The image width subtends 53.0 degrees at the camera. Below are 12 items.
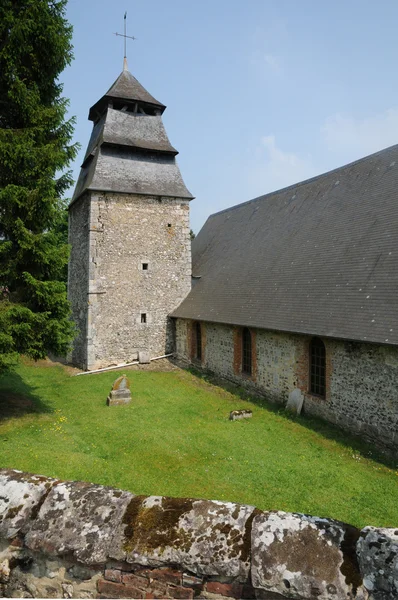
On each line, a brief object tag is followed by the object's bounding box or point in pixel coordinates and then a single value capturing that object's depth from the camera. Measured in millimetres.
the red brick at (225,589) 2383
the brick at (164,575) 2459
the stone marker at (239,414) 10672
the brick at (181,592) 2432
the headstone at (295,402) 11016
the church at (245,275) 9586
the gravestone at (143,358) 18203
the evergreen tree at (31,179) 9109
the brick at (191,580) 2432
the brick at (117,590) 2514
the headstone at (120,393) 11868
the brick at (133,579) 2510
